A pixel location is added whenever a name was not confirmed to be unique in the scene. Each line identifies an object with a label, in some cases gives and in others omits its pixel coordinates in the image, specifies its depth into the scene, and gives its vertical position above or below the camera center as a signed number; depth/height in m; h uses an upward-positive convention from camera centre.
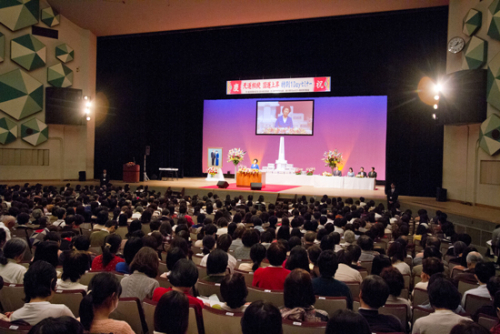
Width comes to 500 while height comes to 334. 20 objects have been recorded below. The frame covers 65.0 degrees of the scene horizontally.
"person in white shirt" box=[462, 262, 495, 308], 3.08 -0.83
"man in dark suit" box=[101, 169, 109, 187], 13.78 -0.64
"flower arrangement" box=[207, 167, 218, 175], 16.78 -0.33
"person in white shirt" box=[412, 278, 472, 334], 2.25 -0.84
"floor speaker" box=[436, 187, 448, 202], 11.61 -0.75
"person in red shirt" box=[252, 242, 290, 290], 3.16 -0.88
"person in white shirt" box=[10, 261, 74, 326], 2.19 -0.81
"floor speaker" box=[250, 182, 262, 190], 12.57 -0.68
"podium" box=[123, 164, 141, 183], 15.10 -0.46
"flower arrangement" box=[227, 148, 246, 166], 15.17 +0.31
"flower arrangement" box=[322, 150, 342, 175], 14.76 +0.26
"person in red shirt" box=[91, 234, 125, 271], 3.55 -0.89
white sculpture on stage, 16.42 +0.23
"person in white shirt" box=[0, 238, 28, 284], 3.23 -0.88
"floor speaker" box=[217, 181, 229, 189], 13.16 -0.72
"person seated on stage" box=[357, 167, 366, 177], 14.36 -0.23
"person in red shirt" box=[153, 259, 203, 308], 2.58 -0.76
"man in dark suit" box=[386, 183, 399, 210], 10.48 -0.81
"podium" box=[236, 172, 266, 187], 13.59 -0.50
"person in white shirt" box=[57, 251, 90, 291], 2.82 -0.81
